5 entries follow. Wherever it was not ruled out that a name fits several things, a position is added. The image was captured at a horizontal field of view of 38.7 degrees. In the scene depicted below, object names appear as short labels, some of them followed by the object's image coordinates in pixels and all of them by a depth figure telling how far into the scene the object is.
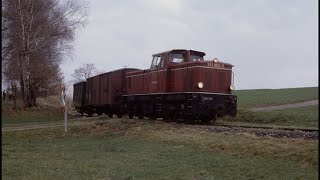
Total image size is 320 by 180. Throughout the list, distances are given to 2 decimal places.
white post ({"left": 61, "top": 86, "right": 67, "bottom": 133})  23.48
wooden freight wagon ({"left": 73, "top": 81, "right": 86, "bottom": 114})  40.97
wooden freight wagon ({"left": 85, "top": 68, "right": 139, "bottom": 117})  29.97
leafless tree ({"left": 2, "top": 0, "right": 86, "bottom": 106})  34.47
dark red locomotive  20.30
